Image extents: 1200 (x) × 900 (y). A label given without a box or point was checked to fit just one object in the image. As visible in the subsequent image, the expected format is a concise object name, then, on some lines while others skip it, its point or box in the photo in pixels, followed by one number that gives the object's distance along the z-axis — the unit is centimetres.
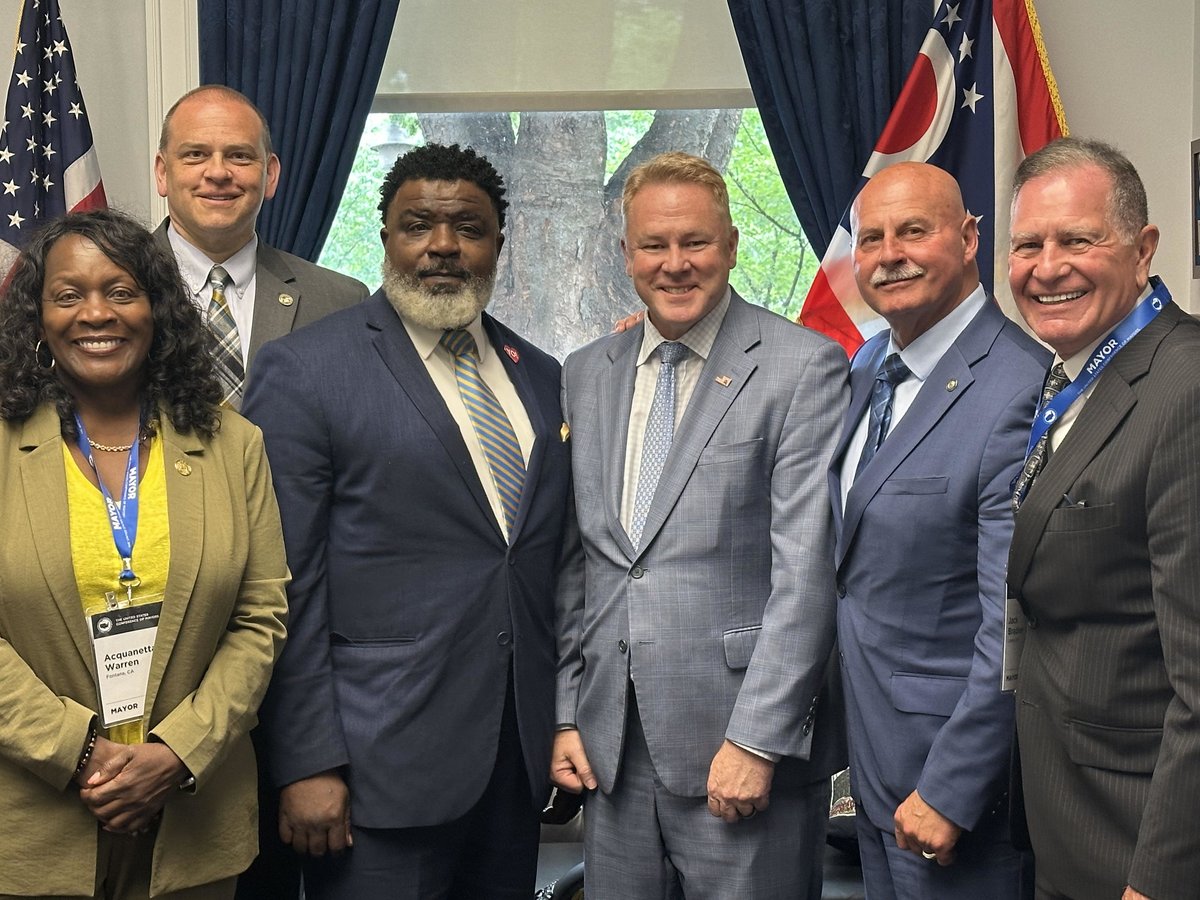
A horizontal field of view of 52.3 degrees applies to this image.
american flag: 404
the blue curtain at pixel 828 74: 422
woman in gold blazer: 200
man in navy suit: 232
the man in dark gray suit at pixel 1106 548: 169
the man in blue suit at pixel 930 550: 210
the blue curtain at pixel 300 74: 424
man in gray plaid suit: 232
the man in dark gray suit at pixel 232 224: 281
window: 444
